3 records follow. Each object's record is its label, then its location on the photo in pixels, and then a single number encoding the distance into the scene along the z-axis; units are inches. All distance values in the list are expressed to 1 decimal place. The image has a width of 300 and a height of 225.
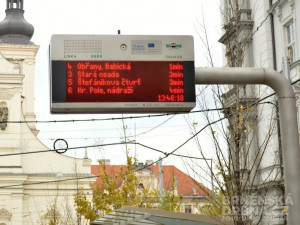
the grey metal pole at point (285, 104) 313.4
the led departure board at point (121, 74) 327.6
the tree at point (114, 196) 1102.4
